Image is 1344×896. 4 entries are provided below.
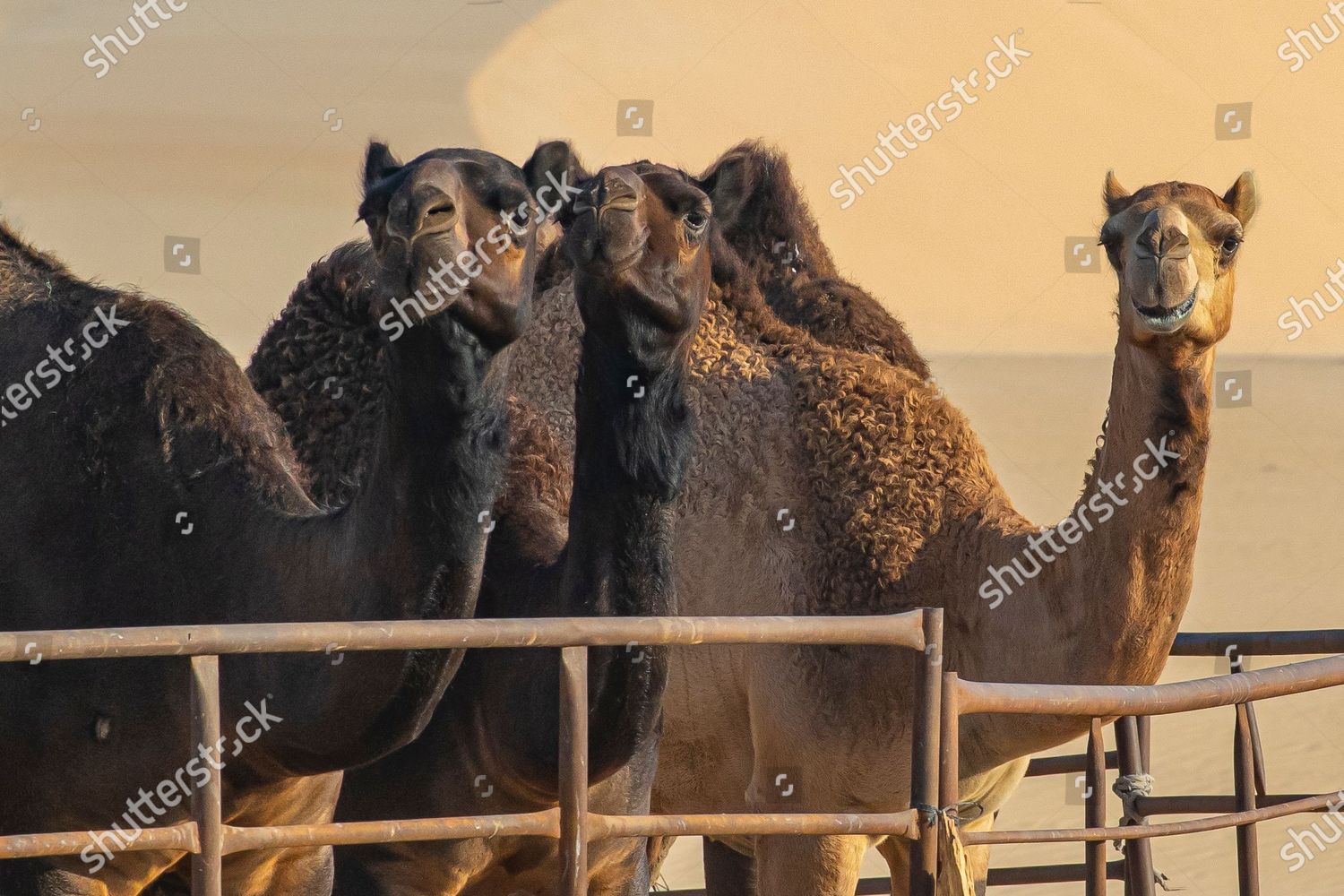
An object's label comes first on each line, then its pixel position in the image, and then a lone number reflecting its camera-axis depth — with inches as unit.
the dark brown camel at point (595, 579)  283.4
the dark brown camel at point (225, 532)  263.9
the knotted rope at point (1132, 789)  422.9
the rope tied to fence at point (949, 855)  277.1
